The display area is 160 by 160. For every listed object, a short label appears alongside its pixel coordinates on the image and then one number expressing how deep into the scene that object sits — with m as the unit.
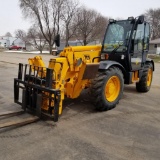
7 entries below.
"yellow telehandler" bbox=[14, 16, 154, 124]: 3.60
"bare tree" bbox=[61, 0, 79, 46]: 31.84
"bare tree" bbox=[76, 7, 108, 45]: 33.43
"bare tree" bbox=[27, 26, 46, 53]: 34.44
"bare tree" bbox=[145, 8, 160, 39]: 45.76
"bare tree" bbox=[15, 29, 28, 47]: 56.48
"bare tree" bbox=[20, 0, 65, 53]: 31.01
